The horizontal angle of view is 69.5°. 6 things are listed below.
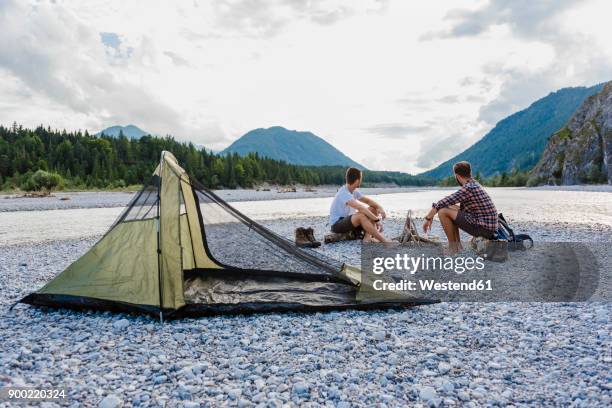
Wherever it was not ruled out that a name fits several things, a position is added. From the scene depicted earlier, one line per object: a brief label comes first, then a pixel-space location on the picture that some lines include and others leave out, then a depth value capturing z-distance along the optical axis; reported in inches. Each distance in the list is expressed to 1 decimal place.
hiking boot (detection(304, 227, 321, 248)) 465.7
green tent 244.5
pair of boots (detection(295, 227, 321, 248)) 461.1
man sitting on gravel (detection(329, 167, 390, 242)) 409.7
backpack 361.4
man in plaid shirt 340.2
